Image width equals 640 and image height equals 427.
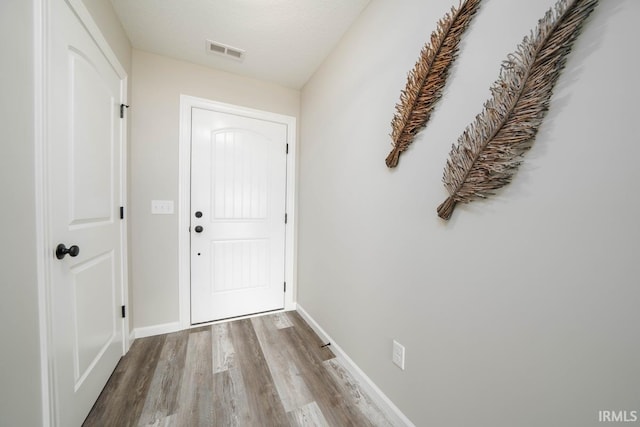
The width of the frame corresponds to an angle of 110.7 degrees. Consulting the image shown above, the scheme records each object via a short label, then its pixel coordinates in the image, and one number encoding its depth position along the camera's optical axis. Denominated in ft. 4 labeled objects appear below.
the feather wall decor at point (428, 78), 2.94
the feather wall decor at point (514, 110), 2.05
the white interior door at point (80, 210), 3.08
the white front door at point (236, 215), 6.70
